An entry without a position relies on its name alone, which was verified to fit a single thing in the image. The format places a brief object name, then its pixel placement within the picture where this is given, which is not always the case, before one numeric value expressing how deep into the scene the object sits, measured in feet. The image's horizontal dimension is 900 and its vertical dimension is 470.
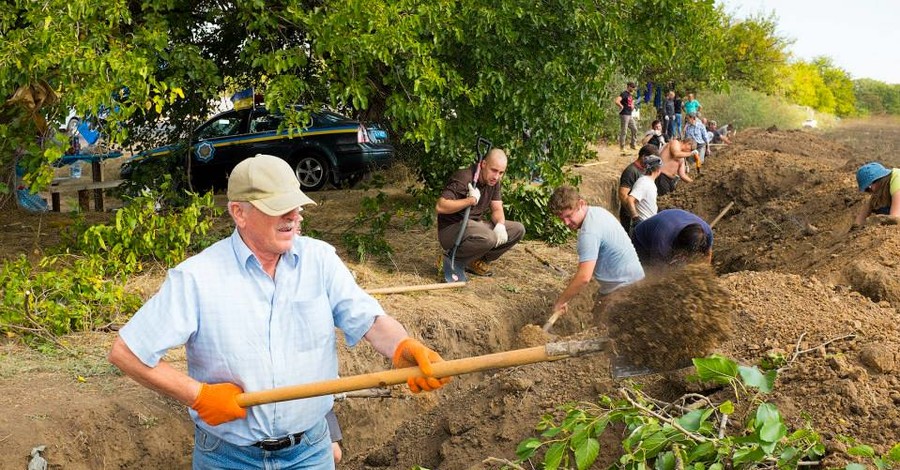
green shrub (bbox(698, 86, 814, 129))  122.93
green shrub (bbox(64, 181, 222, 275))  25.53
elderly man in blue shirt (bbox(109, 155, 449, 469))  10.68
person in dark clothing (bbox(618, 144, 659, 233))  31.09
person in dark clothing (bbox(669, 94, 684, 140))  87.71
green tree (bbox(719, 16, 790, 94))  136.98
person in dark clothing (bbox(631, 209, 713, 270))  25.29
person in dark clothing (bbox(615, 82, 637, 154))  75.72
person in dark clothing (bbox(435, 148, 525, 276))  28.96
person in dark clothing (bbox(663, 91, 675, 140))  85.35
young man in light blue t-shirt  21.36
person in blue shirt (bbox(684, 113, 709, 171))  67.82
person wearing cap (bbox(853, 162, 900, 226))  27.91
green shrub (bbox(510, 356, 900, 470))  11.93
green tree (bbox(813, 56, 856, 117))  234.50
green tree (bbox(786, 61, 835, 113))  174.19
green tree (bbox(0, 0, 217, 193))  21.09
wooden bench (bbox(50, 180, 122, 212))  35.35
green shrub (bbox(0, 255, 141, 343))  22.11
